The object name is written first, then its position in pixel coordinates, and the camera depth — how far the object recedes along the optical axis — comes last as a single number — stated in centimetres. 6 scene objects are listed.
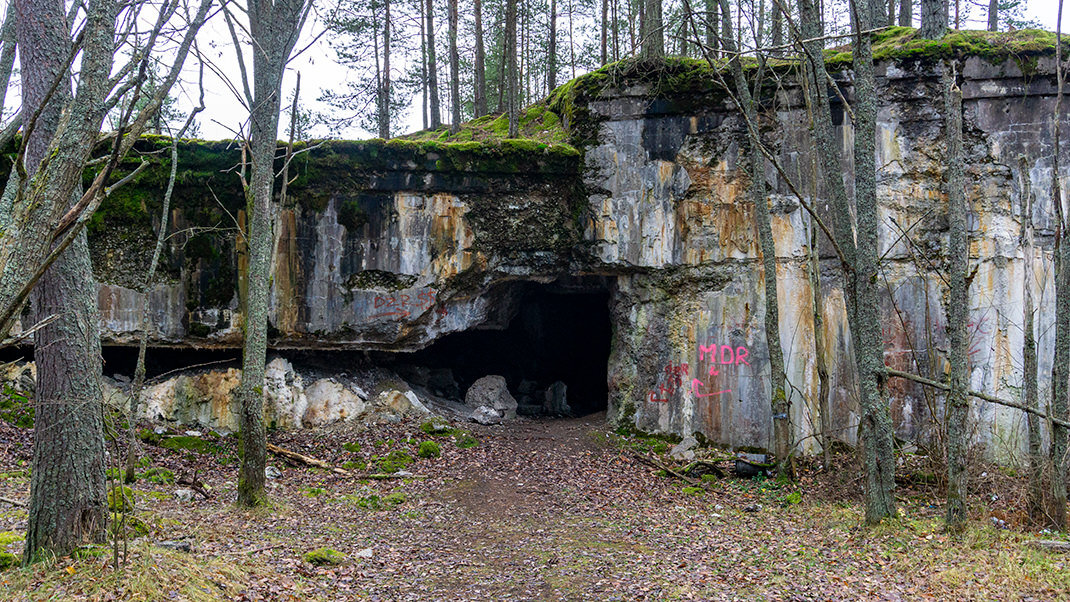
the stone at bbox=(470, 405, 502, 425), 1247
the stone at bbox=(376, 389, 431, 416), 1174
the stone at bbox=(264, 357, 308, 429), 1120
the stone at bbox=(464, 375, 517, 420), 1349
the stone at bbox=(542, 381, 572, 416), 1475
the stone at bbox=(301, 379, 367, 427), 1138
